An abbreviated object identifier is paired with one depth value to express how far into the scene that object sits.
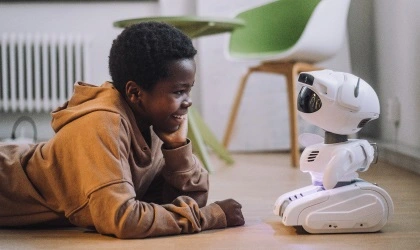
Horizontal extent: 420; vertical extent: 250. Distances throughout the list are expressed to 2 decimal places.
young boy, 1.80
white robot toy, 1.89
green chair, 3.30
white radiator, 4.24
